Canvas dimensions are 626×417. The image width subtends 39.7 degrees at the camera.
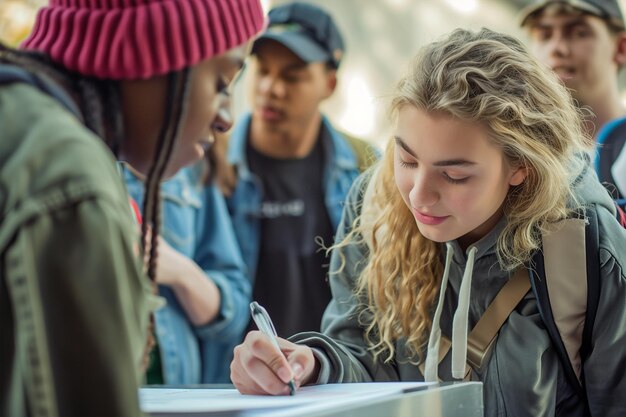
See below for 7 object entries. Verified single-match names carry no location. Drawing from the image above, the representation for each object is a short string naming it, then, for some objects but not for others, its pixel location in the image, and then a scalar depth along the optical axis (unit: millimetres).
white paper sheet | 864
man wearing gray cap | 2215
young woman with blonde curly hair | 1222
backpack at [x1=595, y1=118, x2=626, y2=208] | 1754
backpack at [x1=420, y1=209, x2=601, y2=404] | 1246
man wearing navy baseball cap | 2449
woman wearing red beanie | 653
